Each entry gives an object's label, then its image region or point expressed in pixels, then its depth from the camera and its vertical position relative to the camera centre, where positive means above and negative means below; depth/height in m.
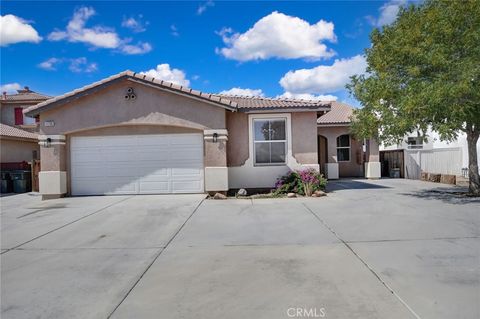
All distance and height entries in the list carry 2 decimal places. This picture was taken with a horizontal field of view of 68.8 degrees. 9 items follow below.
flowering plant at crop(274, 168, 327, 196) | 12.94 -0.87
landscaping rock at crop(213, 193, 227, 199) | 12.60 -1.25
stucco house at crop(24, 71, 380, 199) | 13.14 +0.91
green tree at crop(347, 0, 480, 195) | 9.39 +2.33
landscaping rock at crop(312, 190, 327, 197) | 12.70 -1.23
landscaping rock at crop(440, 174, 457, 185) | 16.22 -1.07
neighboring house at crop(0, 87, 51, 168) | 21.27 +2.62
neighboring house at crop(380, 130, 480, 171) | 17.31 +0.80
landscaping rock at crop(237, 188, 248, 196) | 13.30 -1.19
